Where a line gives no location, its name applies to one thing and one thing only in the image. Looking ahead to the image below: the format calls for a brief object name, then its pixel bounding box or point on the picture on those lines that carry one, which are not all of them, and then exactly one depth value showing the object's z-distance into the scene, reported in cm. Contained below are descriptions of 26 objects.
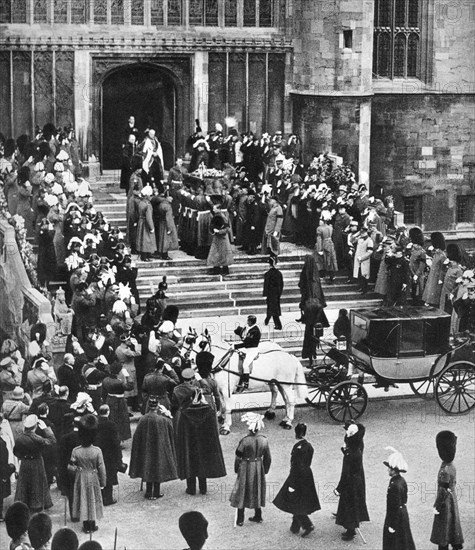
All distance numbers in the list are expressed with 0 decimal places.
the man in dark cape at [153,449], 2059
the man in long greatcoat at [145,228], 2980
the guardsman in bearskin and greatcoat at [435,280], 2925
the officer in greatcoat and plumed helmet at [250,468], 1975
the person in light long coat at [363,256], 3025
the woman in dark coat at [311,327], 2648
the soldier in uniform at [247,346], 2359
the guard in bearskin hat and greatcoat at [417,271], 2986
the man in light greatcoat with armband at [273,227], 3081
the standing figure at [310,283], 2791
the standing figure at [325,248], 3031
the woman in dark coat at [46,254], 2830
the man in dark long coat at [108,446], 2033
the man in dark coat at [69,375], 2191
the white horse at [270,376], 2342
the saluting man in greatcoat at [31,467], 1939
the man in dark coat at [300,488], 1944
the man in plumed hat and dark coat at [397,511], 1828
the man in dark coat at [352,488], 1950
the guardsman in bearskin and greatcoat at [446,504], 1889
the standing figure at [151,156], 3256
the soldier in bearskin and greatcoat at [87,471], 1928
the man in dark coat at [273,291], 2780
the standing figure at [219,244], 2962
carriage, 2420
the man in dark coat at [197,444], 2098
